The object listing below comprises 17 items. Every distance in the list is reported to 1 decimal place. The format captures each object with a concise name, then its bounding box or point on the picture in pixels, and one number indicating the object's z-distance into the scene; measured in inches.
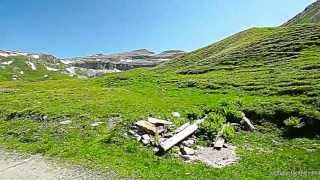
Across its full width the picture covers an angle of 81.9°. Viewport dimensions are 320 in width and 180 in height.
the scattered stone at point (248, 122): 634.4
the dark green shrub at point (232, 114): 659.9
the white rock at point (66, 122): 741.6
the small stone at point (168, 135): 596.0
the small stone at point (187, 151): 537.0
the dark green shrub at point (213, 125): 592.7
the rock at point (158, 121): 642.1
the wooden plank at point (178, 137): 544.6
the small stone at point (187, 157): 520.5
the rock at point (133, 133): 610.9
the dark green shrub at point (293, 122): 618.0
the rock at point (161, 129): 613.8
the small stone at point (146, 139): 576.0
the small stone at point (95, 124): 705.9
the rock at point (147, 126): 608.5
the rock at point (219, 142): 556.5
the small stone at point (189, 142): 564.0
